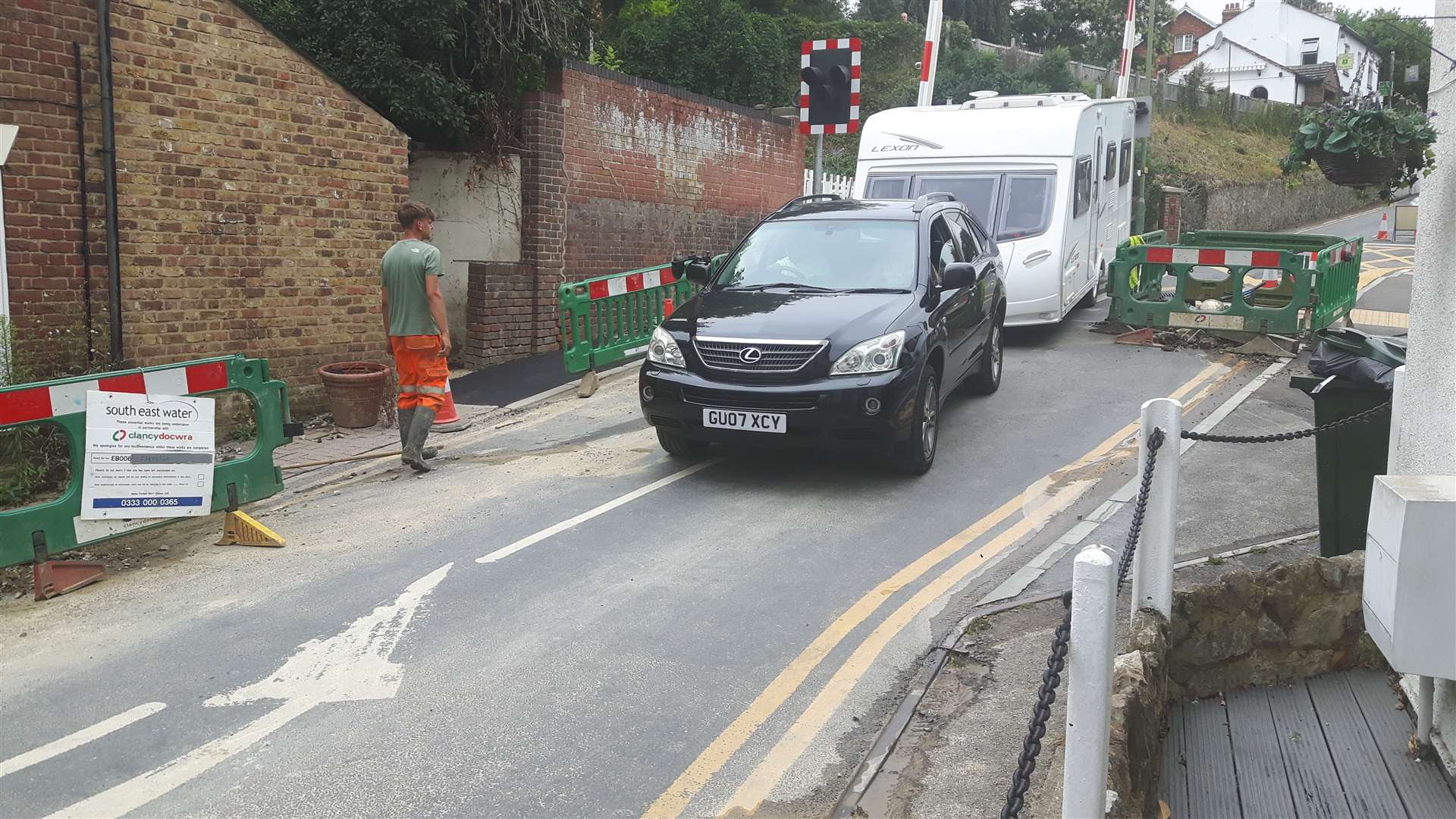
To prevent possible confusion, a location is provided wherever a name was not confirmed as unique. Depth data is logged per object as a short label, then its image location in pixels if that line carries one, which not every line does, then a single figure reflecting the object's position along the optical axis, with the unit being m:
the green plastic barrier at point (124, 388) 6.26
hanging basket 6.78
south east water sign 6.58
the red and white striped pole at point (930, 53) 17.19
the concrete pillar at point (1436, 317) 4.77
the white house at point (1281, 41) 67.81
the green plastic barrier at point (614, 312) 11.80
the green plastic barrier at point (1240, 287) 12.62
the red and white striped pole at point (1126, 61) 24.48
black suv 7.76
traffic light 13.70
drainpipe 9.03
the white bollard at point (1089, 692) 3.07
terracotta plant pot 10.52
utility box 3.75
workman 8.75
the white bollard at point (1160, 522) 4.70
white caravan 13.33
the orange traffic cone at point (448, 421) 10.49
